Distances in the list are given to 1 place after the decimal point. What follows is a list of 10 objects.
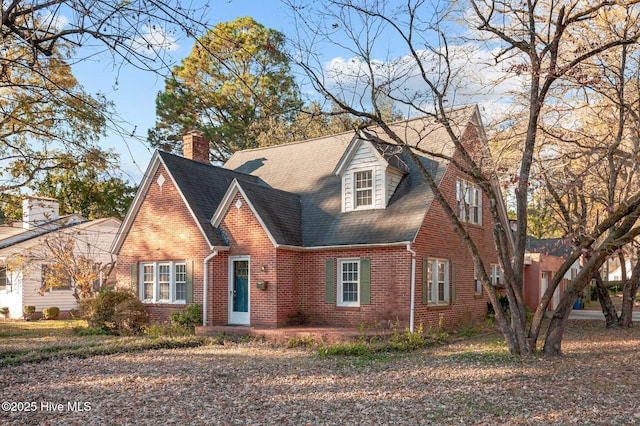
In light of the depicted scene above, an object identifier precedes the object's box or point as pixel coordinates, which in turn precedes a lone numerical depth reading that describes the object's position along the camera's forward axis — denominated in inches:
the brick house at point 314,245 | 649.0
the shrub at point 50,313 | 975.9
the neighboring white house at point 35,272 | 963.3
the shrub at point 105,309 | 706.2
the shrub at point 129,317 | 691.4
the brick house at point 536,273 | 1051.9
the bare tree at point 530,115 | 446.0
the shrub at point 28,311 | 961.5
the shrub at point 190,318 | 689.0
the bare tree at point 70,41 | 212.8
